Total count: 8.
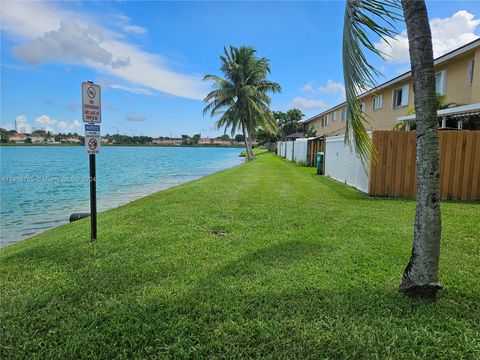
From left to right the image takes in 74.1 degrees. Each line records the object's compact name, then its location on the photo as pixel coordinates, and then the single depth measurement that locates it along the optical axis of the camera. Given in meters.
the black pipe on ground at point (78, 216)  9.48
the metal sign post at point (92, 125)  5.20
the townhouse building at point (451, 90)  12.73
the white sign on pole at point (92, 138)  5.32
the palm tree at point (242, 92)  31.77
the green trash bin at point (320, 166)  17.71
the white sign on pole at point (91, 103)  5.16
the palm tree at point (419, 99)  3.03
